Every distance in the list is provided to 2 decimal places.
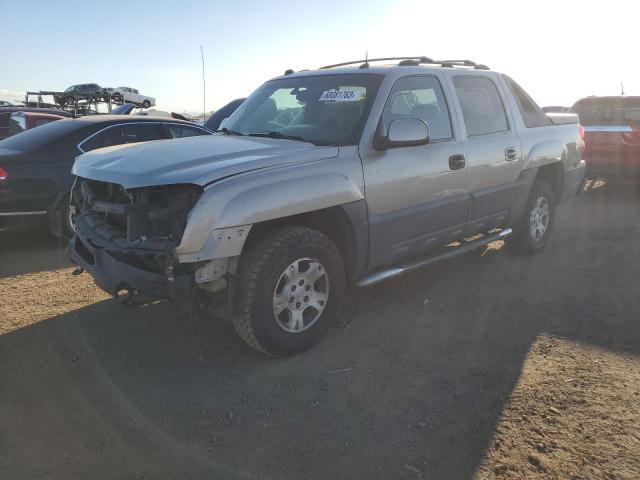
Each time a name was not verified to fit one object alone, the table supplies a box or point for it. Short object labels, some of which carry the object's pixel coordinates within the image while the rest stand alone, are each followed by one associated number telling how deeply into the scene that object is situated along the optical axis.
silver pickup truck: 2.92
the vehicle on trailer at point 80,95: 20.38
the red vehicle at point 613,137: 8.50
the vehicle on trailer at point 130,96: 21.34
